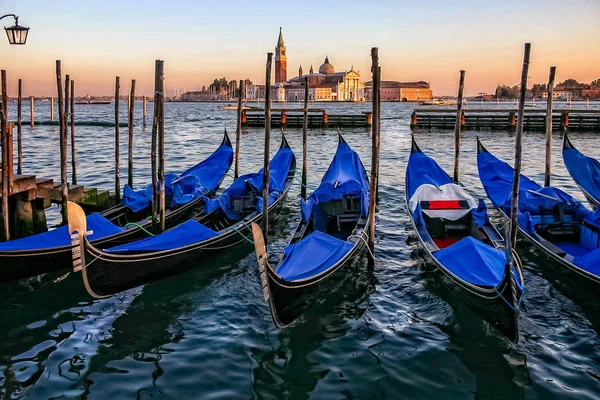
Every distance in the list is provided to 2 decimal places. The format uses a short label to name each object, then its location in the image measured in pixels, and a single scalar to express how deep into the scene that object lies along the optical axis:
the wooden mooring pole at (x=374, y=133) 5.87
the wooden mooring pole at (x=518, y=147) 5.32
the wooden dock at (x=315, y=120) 25.25
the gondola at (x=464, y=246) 4.09
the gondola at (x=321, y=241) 4.29
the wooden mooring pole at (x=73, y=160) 9.13
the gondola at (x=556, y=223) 5.79
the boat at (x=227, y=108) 58.49
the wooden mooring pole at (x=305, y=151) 9.65
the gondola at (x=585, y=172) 7.92
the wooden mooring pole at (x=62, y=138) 6.74
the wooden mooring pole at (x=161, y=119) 6.30
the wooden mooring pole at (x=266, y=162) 6.33
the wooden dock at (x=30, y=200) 6.30
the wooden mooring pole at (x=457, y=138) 9.87
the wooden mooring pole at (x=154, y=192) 6.45
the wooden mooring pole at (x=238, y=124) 10.44
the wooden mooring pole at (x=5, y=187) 5.61
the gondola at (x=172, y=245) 4.45
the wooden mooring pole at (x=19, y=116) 9.04
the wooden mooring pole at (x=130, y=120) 8.69
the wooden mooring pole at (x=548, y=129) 8.54
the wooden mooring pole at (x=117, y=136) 8.49
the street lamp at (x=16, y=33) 5.63
